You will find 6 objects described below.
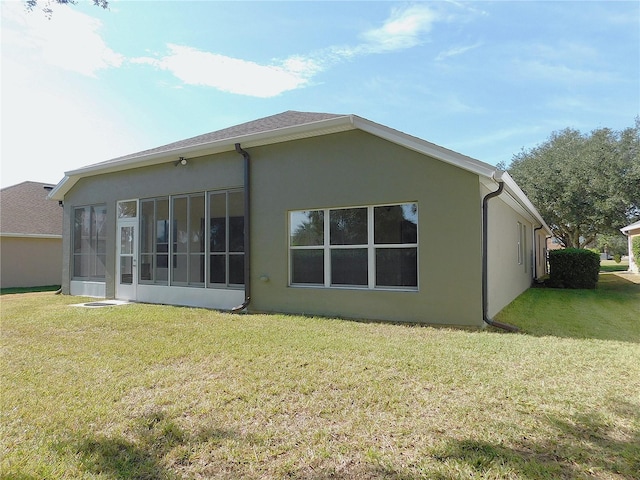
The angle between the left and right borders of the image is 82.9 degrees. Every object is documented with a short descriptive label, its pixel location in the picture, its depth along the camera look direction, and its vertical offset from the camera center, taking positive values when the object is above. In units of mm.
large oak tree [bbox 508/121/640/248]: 16109 +3412
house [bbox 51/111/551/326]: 6551 +538
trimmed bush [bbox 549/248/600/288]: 13922 -821
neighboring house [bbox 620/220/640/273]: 18281 +880
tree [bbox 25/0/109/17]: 3758 +2603
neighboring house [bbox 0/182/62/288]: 15547 +347
